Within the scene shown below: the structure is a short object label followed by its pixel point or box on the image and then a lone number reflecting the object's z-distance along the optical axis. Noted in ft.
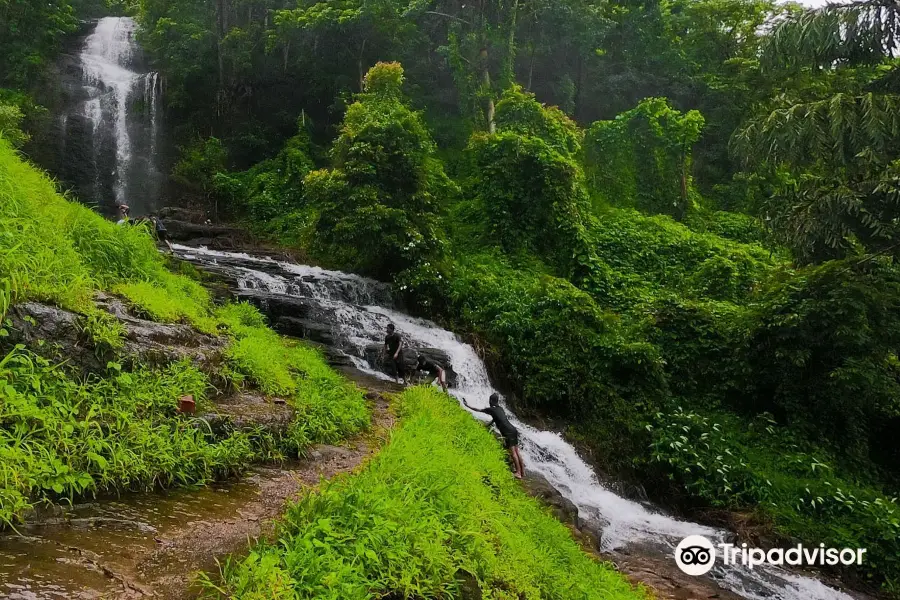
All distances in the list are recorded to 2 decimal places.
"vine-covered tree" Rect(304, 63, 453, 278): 45.39
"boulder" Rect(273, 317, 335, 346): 35.22
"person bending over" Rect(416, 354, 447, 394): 32.32
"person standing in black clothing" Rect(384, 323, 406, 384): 31.96
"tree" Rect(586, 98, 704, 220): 74.28
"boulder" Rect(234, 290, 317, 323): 36.09
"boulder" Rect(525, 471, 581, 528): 23.35
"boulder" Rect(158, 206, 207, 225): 61.87
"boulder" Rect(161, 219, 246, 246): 55.62
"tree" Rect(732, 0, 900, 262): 27.43
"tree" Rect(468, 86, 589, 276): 56.65
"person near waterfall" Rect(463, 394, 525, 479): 25.89
